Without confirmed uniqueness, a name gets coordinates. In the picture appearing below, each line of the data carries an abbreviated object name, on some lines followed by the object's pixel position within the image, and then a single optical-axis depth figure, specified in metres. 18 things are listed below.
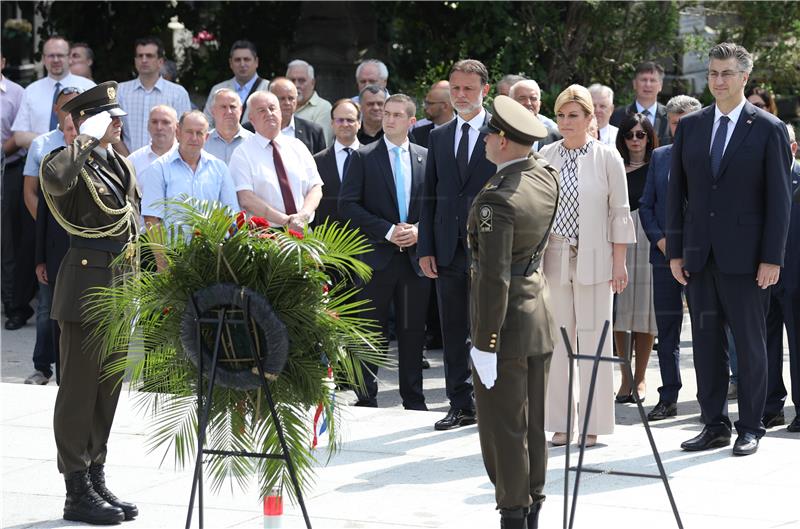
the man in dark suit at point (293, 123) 16.89
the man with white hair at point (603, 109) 16.71
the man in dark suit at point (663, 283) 14.28
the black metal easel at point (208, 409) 8.28
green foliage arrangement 8.71
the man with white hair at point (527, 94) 14.58
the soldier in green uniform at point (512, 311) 8.59
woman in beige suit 11.84
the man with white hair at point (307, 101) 19.08
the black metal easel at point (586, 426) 8.54
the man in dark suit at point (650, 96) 18.33
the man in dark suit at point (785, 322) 13.48
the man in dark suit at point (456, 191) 13.12
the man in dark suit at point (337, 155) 15.60
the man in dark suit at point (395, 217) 14.08
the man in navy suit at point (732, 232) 11.71
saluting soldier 9.85
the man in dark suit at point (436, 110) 17.34
